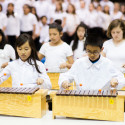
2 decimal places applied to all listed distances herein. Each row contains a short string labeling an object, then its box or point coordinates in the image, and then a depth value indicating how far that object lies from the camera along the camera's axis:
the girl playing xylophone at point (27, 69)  5.73
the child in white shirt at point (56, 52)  8.30
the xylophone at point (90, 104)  4.25
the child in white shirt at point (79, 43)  10.57
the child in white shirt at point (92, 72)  4.96
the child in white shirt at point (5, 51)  8.42
